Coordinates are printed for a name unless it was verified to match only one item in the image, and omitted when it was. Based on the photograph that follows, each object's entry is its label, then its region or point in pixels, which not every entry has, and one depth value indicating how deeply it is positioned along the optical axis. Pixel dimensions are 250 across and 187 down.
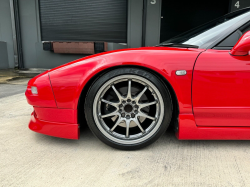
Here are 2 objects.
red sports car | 1.44
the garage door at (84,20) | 6.41
